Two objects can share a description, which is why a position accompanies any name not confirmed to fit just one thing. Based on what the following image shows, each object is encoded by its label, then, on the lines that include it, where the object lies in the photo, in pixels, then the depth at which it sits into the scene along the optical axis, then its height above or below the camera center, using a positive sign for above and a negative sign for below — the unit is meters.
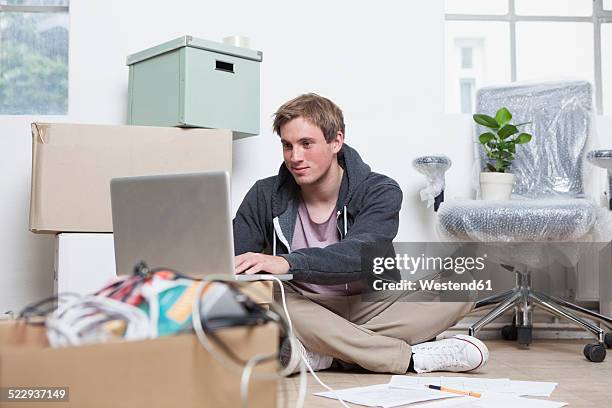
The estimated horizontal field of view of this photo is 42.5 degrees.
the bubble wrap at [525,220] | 2.61 +0.05
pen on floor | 1.67 -0.34
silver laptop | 1.20 +0.02
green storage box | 2.49 +0.49
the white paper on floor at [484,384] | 1.75 -0.35
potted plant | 2.86 +0.31
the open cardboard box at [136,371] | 0.81 -0.14
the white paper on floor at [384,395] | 1.60 -0.34
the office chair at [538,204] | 2.62 +0.10
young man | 2.07 -0.01
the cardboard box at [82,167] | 2.24 +0.19
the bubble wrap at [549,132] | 2.98 +0.39
